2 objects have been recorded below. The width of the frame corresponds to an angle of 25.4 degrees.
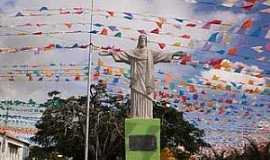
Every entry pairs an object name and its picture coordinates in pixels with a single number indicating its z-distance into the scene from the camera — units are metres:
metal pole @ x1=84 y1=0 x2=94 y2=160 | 29.08
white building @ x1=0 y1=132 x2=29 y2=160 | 53.50
